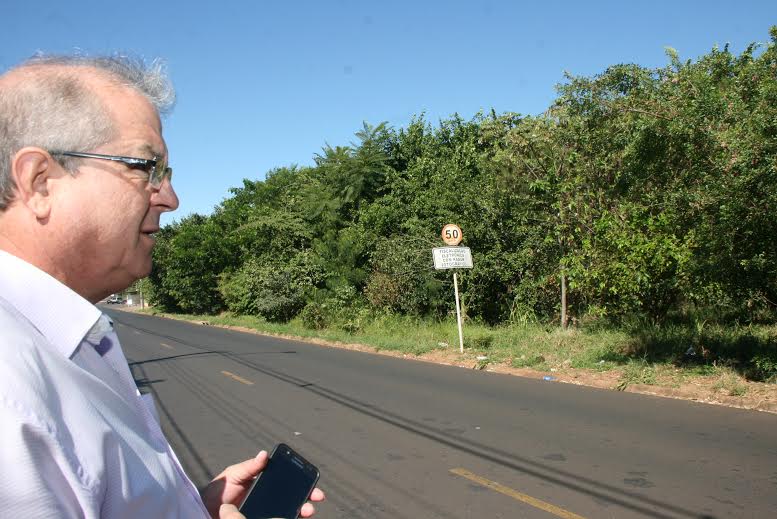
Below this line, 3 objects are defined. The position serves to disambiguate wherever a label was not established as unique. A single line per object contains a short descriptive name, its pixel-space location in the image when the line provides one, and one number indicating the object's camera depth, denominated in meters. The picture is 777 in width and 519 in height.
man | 0.86
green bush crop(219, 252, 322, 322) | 30.53
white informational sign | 16.22
